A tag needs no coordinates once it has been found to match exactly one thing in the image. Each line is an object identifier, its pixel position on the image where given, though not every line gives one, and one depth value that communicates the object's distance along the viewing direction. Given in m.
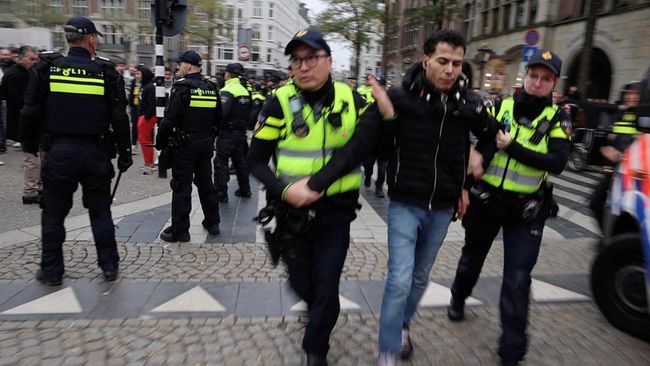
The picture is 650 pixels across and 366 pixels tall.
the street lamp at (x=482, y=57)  19.42
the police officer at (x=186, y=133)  5.04
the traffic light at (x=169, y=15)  7.79
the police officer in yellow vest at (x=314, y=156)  2.54
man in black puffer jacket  2.57
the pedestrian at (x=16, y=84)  7.62
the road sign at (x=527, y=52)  11.25
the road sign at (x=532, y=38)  11.66
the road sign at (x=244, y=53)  16.78
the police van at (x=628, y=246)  3.22
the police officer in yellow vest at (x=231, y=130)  7.01
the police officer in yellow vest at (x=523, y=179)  2.87
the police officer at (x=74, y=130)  3.76
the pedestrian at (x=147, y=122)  8.85
